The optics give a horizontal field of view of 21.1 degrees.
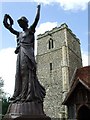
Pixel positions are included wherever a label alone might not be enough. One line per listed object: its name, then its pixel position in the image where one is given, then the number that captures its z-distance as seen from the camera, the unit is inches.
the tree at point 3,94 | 1272.1
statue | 192.1
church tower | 1221.8
